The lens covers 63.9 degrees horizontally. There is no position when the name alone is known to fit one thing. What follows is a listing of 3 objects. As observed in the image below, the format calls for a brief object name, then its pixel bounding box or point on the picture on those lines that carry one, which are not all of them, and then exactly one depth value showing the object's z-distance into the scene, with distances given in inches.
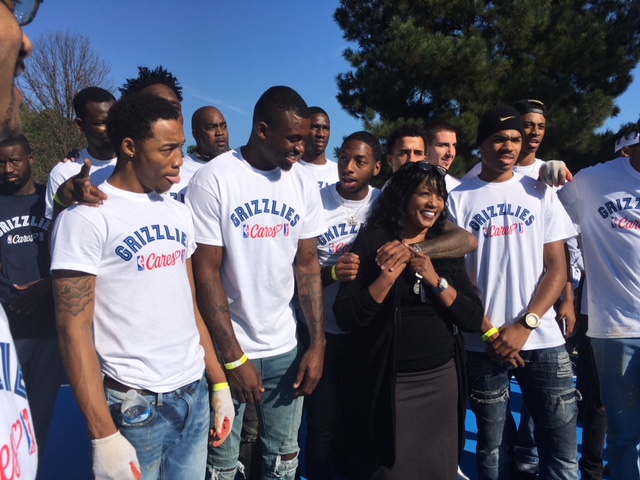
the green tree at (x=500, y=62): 419.8
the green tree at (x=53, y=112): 693.9
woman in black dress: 97.9
